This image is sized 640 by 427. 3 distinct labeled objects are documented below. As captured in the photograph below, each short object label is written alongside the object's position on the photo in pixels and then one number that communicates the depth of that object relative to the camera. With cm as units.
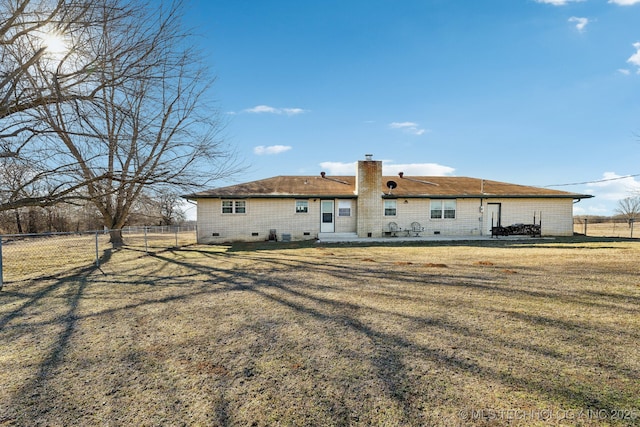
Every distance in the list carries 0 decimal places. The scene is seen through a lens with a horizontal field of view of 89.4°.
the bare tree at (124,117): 786
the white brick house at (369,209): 1733
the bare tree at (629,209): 4970
